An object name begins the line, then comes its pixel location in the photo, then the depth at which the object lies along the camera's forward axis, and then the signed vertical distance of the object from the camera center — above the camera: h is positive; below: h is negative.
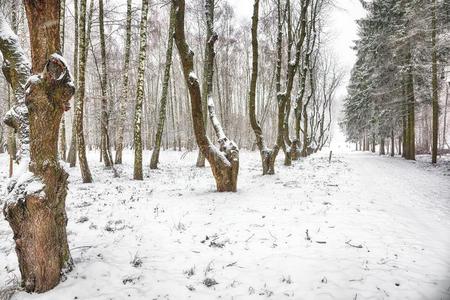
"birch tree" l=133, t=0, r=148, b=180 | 11.01 +1.99
